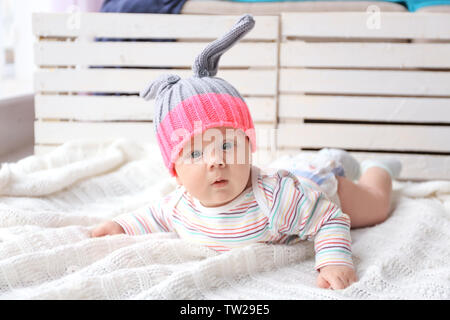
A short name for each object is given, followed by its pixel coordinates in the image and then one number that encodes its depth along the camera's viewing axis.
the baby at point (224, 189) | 0.94
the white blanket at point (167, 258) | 0.85
